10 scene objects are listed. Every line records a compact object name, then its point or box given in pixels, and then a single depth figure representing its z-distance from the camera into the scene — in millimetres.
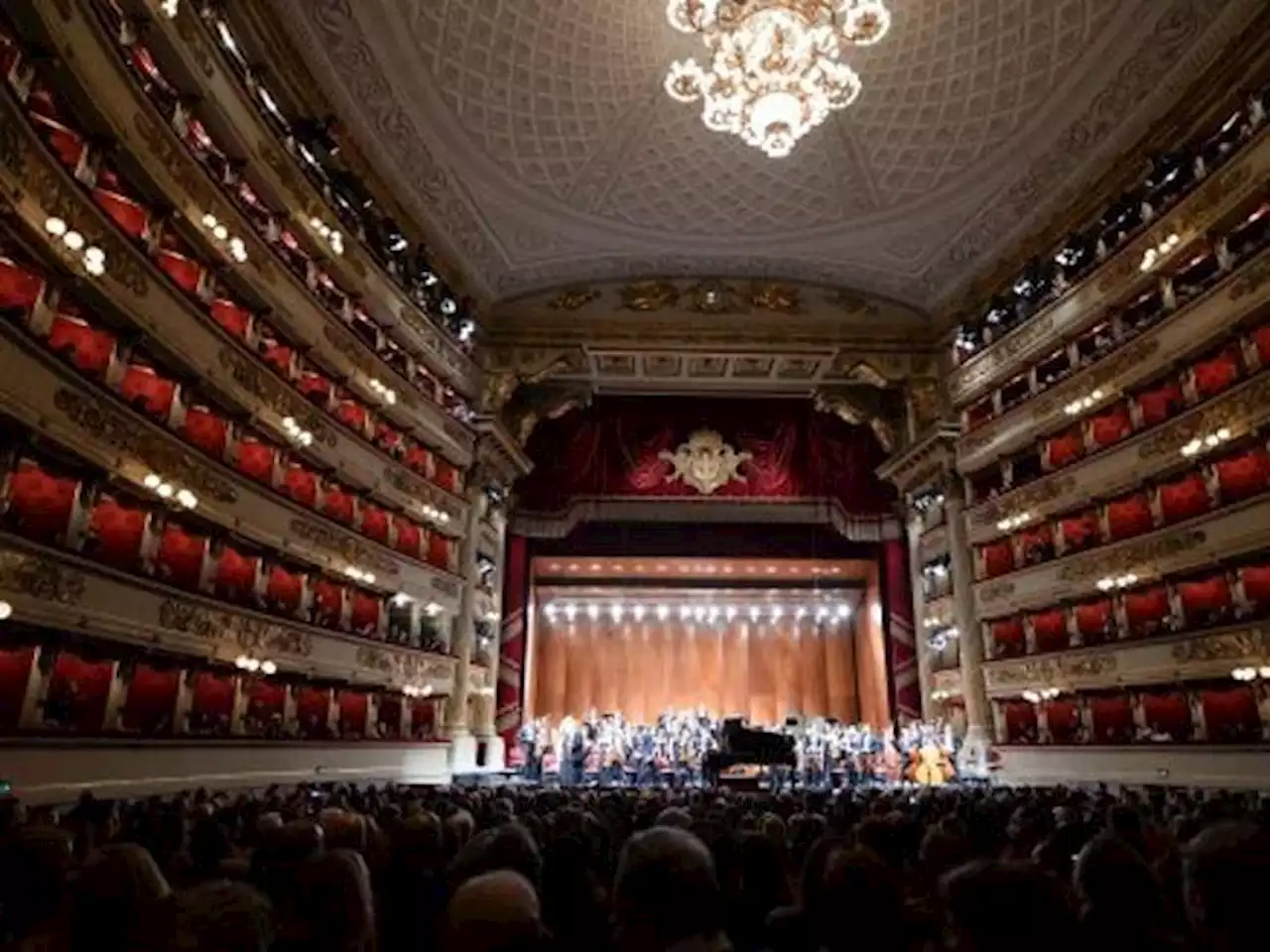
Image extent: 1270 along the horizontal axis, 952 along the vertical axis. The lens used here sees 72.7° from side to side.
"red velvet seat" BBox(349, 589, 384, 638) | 16156
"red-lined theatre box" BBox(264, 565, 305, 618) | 13711
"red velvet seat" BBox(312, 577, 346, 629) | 14961
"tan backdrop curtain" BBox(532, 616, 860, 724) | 26203
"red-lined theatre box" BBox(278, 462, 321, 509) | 14497
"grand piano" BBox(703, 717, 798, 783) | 15812
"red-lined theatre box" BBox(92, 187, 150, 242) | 10828
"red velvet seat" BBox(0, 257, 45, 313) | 8953
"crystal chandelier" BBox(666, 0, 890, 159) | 11484
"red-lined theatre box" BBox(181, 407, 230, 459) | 12195
